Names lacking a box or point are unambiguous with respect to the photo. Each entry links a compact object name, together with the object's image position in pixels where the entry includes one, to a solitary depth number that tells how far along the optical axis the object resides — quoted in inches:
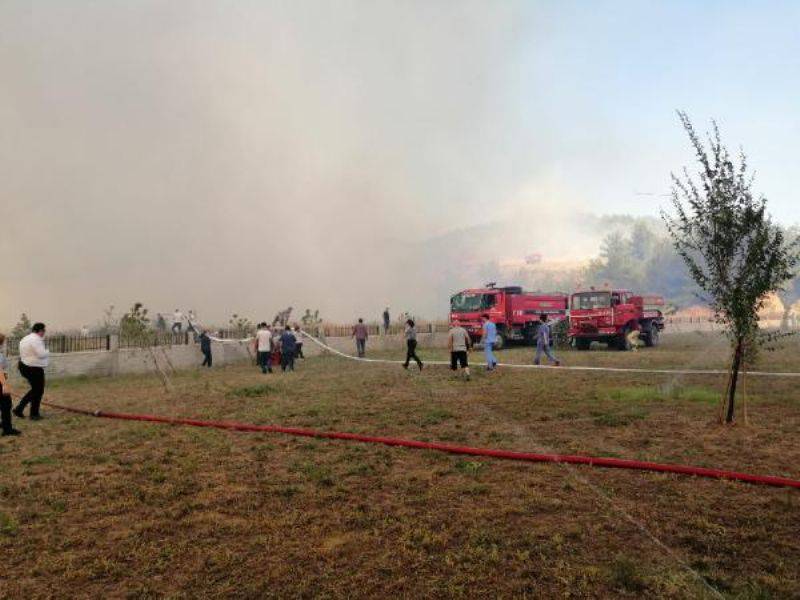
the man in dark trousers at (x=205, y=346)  839.7
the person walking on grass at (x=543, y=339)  700.0
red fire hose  229.1
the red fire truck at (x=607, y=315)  953.6
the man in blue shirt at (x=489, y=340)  663.8
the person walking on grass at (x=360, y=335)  965.8
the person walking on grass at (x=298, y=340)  916.2
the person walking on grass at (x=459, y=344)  589.3
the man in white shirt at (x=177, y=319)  1039.6
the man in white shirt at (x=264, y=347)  724.0
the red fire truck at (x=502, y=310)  1028.5
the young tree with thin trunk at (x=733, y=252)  325.4
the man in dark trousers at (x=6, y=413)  358.0
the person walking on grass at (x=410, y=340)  690.2
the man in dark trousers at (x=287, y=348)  764.0
